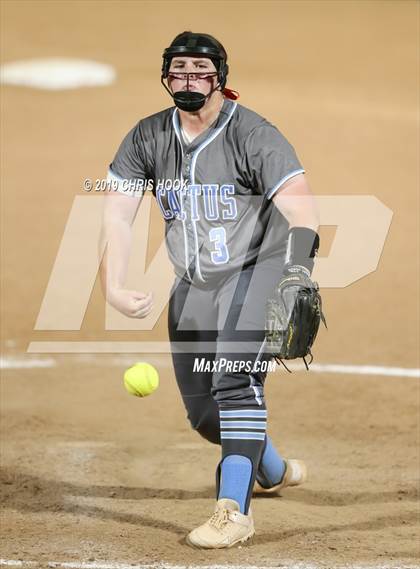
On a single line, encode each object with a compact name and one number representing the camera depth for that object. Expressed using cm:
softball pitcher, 978
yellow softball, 1055
